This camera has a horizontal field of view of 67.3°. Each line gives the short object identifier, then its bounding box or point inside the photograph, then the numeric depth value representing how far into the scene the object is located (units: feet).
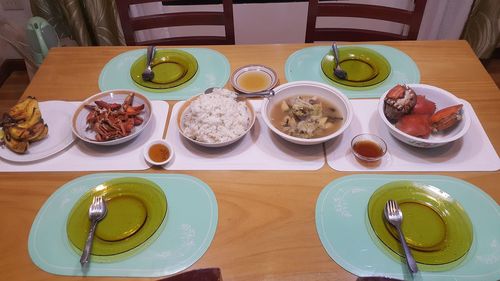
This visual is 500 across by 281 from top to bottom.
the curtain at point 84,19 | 8.16
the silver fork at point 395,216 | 3.05
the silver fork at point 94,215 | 3.10
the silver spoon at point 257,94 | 4.23
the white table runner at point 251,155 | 3.83
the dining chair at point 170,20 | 5.80
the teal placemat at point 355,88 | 4.65
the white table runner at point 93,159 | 3.86
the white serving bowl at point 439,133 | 3.69
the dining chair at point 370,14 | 5.66
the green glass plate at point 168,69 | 4.88
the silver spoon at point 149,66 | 4.90
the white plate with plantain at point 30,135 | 3.92
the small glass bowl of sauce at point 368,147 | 3.78
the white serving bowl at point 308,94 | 4.02
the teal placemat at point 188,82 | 4.73
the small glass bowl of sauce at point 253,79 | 4.68
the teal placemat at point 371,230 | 2.95
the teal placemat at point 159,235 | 3.06
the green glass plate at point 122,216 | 3.19
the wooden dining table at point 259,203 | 3.06
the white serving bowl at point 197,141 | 3.86
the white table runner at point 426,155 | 3.73
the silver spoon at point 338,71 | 4.80
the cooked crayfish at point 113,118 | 4.03
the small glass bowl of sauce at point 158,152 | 3.84
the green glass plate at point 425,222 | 3.05
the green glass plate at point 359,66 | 4.78
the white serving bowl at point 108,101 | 3.97
